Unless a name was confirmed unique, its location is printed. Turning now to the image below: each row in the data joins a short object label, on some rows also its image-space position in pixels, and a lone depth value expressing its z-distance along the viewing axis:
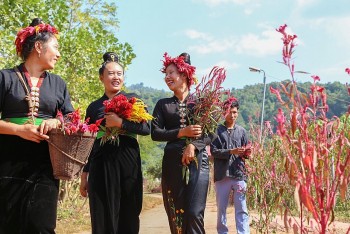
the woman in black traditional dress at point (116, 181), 4.54
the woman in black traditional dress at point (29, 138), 3.50
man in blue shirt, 7.02
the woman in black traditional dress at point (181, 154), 4.67
